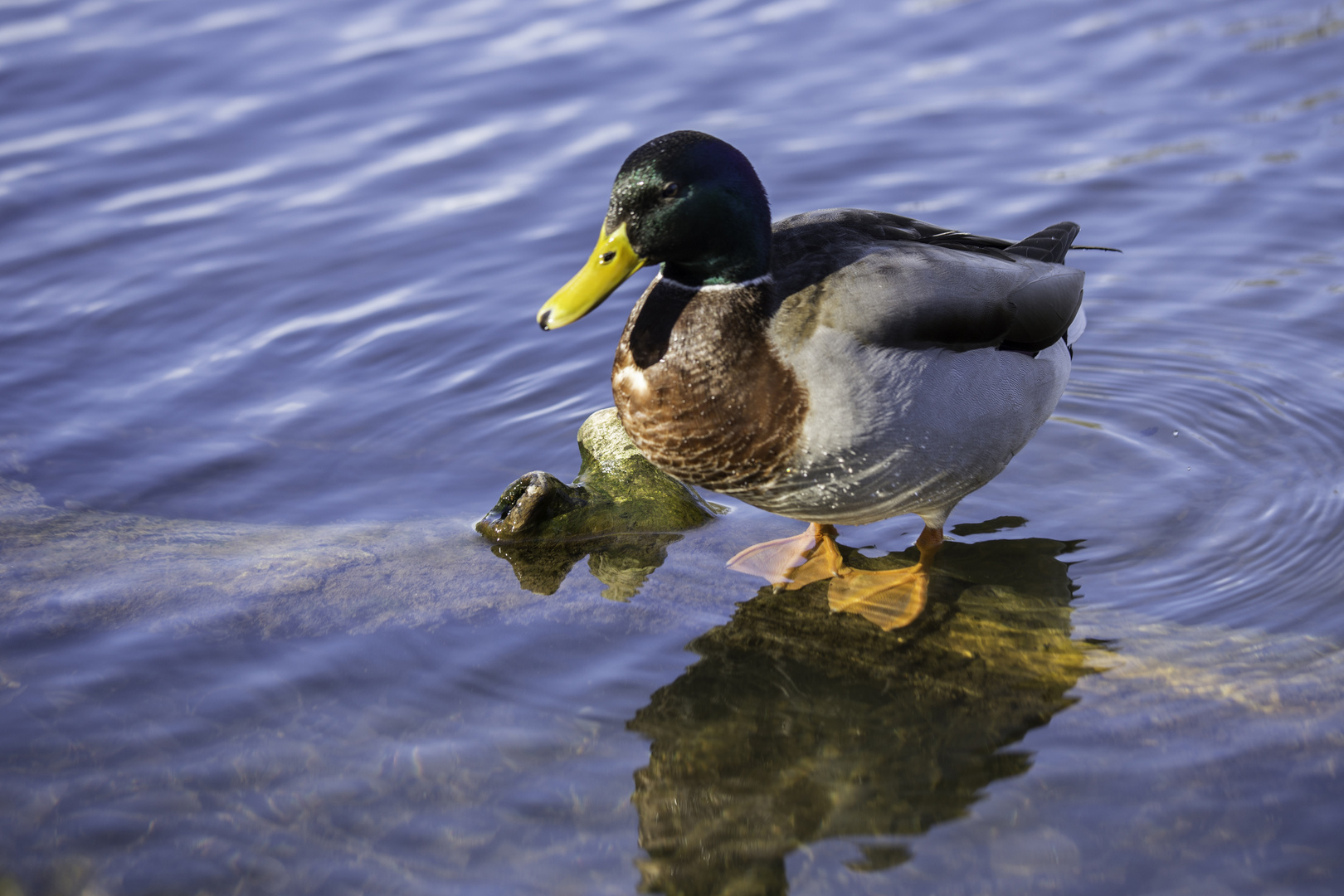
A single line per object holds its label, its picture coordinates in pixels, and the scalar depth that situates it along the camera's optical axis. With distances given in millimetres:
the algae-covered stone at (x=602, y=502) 4164
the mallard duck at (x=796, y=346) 3398
